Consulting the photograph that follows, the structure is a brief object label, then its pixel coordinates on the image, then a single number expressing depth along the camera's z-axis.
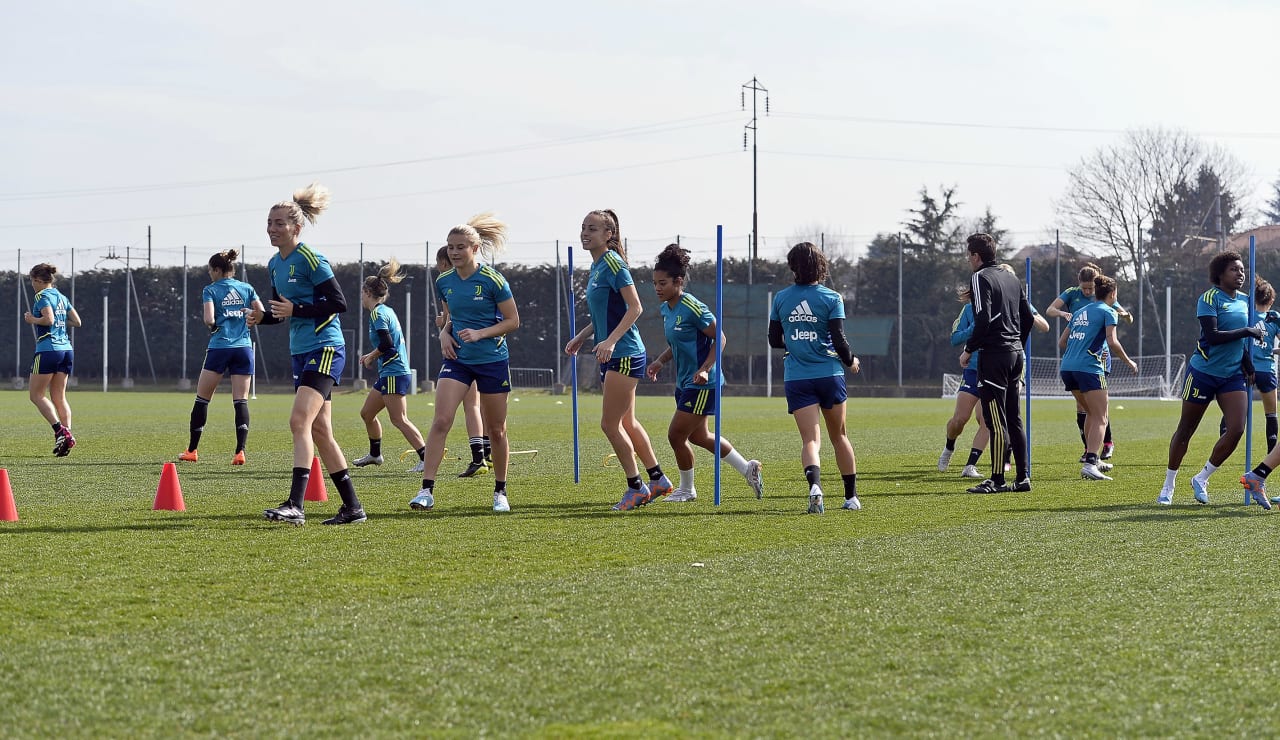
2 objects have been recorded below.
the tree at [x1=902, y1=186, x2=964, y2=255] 64.06
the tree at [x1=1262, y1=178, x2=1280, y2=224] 95.62
